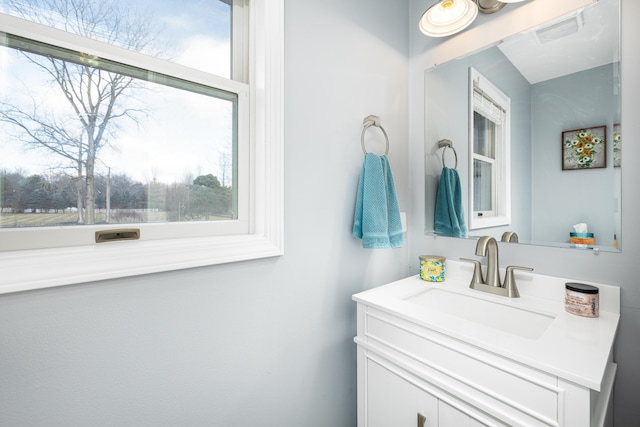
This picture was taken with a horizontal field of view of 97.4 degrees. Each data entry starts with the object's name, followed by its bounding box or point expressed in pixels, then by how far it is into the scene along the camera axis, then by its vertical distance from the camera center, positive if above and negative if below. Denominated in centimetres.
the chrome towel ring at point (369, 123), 126 +41
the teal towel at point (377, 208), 117 +2
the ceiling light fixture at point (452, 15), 120 +87
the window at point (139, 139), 68 +22
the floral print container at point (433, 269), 130 -26
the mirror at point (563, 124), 95 +32
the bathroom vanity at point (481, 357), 65 -40
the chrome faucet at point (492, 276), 110 -26
